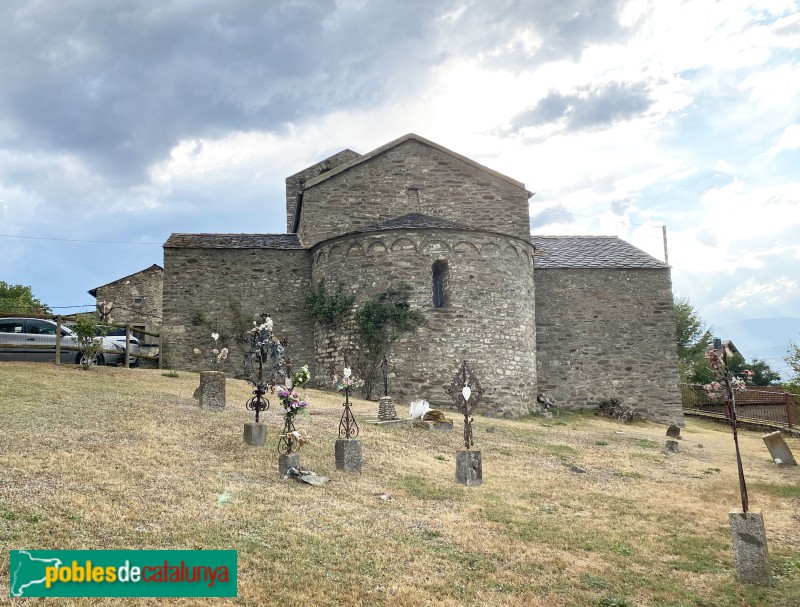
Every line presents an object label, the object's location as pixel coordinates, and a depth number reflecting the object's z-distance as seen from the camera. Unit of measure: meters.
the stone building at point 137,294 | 37.41
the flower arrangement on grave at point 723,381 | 7.65
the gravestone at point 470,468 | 10.04
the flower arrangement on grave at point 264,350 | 11.83
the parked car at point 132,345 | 20.59
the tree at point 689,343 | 38.22
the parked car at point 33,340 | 17.67
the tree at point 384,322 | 19.86
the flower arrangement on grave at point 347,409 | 10.90
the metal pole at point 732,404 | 7.01
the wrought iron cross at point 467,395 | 10.87
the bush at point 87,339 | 16.78
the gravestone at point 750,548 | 6.42
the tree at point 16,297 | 46.54
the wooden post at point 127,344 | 19.03
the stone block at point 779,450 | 14.62
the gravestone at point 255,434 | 10.62
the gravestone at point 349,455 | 9.99
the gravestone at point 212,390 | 13.58
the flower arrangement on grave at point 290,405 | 10.43
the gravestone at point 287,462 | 9.17
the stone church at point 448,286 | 20.17
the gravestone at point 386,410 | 15.17
